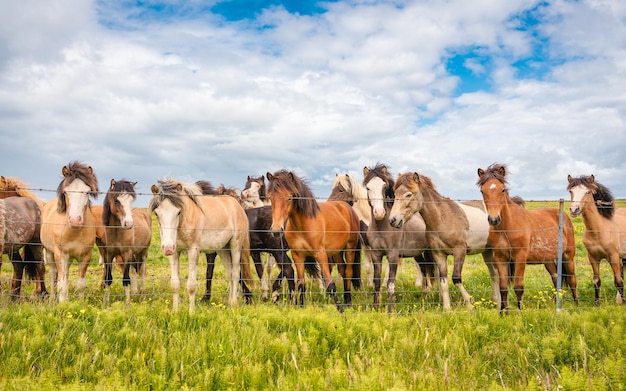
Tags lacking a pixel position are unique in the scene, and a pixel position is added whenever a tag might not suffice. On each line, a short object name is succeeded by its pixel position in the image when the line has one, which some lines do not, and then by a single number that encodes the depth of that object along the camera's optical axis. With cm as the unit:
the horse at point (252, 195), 1338
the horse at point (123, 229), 830
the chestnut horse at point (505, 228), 779
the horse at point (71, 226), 763
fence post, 702
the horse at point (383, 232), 823
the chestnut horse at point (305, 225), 798
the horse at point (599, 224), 938
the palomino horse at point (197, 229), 770
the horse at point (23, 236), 916
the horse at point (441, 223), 806
